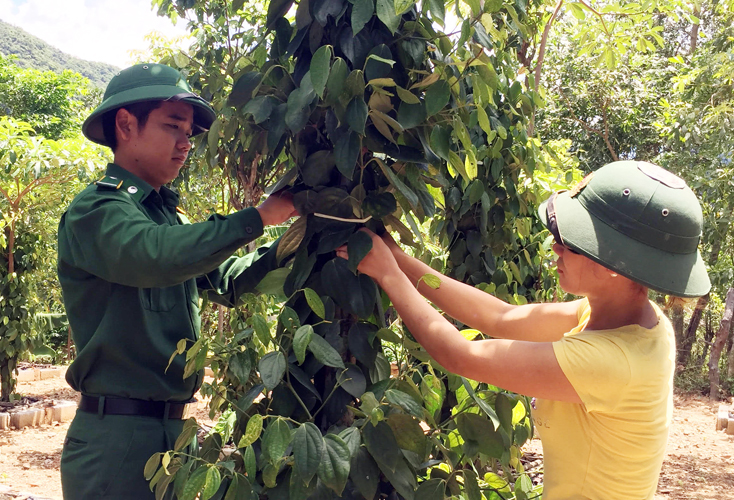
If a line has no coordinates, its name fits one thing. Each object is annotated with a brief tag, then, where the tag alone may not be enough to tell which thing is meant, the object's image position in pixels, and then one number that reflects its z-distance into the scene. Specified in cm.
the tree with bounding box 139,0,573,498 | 107
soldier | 118
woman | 105
